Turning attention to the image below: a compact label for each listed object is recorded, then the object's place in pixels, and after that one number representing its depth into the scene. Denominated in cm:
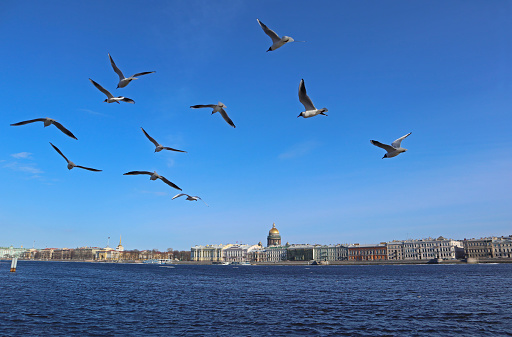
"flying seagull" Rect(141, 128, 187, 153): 1163
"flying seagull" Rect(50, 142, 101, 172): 966
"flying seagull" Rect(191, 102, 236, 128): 1021
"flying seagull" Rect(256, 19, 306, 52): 935
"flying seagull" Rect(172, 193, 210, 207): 1222
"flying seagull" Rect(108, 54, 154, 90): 1065
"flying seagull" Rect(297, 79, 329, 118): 908
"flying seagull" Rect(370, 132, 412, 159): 1011
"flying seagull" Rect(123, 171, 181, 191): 1020
